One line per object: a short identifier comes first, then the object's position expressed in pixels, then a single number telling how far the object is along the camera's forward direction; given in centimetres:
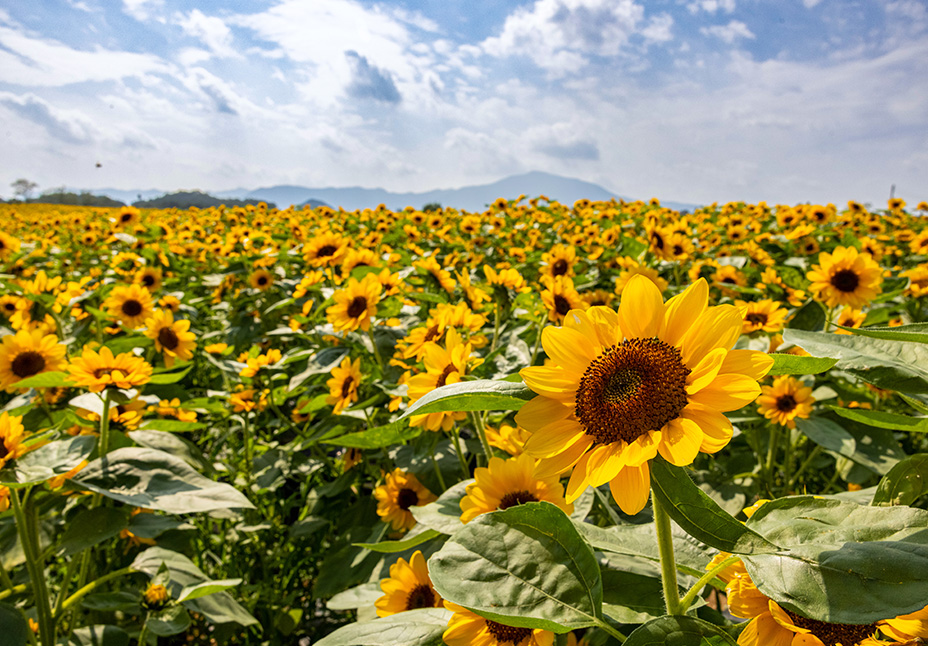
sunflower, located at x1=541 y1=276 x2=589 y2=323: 185
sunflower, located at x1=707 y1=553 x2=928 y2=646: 56
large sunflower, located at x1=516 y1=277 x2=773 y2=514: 54
